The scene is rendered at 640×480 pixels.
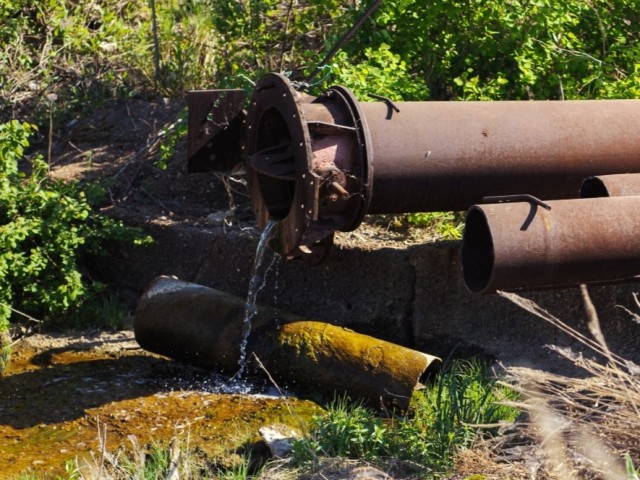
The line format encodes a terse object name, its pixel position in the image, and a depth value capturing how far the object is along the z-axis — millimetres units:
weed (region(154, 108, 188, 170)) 7125
